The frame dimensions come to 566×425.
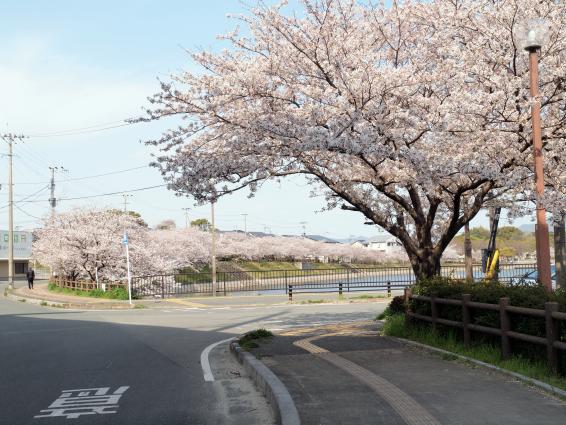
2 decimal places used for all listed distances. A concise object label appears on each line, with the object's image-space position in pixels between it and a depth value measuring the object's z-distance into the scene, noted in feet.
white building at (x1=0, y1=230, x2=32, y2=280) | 257.34
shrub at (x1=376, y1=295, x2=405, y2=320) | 48.70
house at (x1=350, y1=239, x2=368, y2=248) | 466.49
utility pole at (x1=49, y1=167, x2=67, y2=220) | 176.80
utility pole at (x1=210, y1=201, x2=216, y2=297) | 114.34
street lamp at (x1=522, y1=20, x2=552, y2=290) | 30.19
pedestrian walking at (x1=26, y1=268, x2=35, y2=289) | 136.82
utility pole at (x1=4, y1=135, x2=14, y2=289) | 142.92
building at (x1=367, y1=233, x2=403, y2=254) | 432.41
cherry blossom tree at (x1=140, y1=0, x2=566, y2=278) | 34.06
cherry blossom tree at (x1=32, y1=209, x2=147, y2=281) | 117.29
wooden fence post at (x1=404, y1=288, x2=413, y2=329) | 39.28
